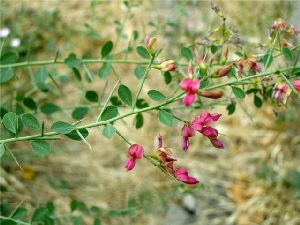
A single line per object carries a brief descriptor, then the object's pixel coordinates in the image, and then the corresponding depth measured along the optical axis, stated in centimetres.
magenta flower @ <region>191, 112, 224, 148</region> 16
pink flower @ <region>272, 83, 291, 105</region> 17
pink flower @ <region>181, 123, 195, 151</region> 16
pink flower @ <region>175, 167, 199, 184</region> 16
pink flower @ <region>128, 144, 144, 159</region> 17
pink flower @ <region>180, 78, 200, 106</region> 15
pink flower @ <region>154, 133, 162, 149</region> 17
